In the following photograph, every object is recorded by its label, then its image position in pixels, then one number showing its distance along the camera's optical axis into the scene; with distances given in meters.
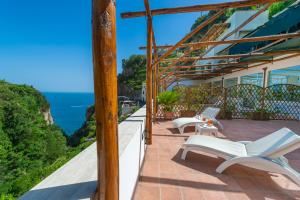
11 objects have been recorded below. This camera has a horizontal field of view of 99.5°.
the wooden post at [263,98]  6.02
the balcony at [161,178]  0.80
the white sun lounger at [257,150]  1.87
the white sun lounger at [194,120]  3.99
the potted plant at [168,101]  5.52
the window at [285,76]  6.16
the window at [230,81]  10.06
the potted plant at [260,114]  5.93
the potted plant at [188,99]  6.20
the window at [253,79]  7.83
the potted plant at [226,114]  6.03
